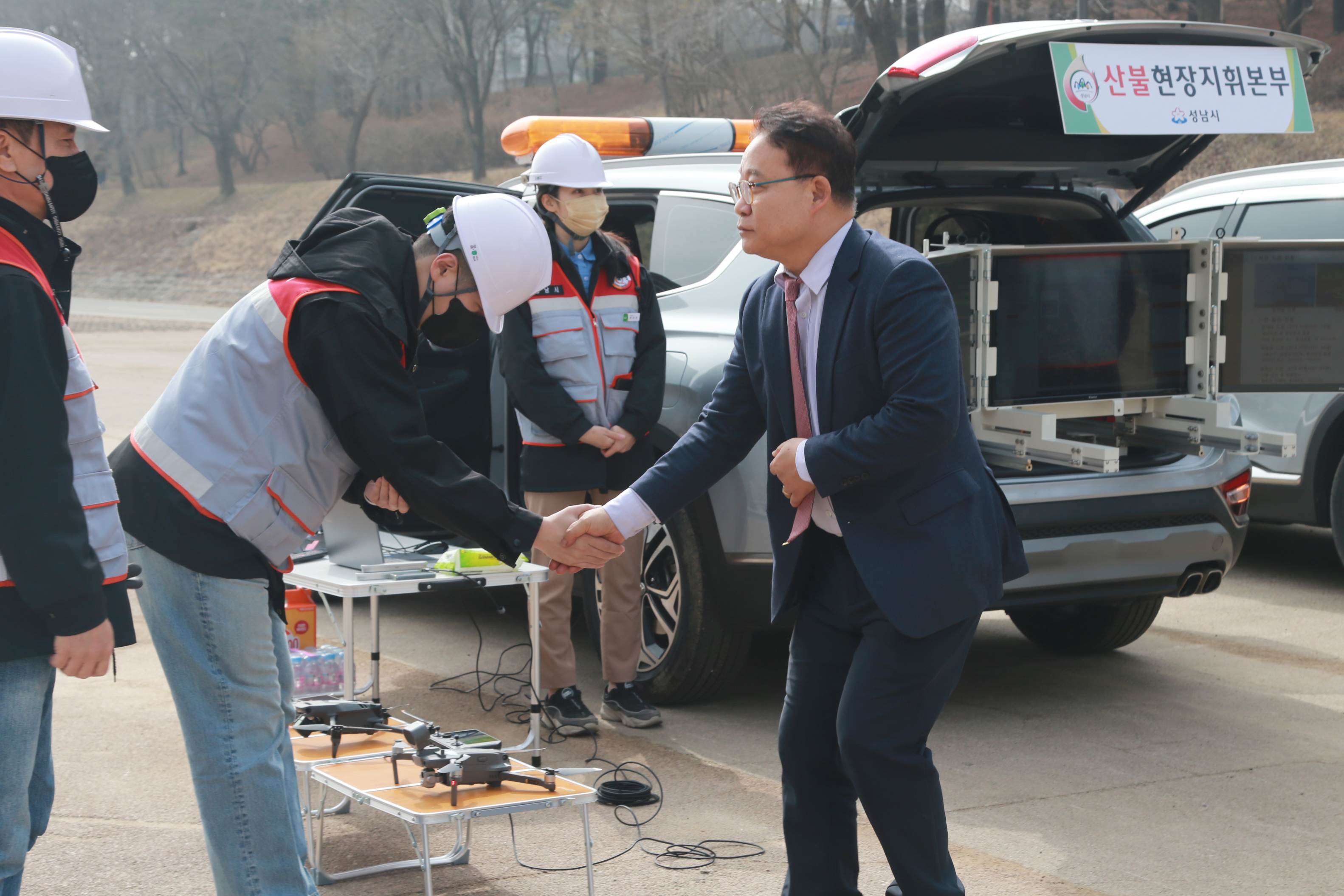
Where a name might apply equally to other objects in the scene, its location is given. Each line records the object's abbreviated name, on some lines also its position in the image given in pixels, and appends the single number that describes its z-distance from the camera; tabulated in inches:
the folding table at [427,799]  127.8
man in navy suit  110.5
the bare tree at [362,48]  2039.9
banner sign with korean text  170.4
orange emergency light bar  231.3
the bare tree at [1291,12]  1058.1
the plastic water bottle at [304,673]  189.6
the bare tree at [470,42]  1843.0
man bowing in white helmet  107.0
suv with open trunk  180.2
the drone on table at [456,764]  133.6
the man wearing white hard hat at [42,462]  91.3
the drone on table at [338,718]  152.6
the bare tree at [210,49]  2242.9
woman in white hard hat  198.5
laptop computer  172.9
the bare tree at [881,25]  1245.1
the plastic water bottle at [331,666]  191.5
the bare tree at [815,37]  1307.8
